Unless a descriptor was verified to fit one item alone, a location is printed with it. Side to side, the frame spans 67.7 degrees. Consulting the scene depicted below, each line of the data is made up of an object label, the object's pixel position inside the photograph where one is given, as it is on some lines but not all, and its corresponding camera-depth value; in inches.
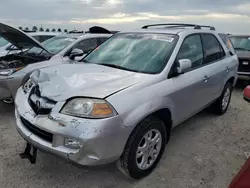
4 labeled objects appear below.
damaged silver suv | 65.8
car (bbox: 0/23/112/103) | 122.2
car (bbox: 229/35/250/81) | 210.0
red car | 37.9
